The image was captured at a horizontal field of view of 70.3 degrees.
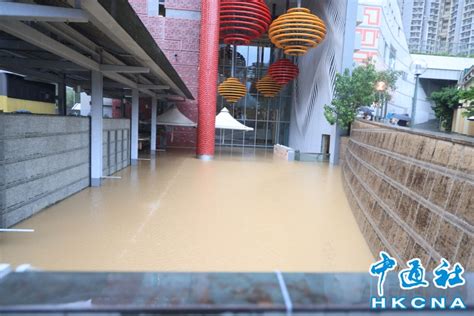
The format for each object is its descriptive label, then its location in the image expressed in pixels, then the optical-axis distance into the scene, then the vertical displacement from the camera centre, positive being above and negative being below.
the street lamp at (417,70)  11.98 +2.31
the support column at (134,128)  12.43 -0.23
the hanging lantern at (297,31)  13.44 +3.98
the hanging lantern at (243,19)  14.27 +4.59
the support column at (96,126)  8.02 -0.14
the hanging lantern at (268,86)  20.84 +2.57
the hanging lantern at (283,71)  18.80 +3.20
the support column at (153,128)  16.08 -0.27
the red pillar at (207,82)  15.02 +1.97
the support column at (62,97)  10.12 +0.65
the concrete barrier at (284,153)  16.61 -1.29
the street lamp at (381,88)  16.14 +2.15
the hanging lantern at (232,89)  19.16 +2.09
